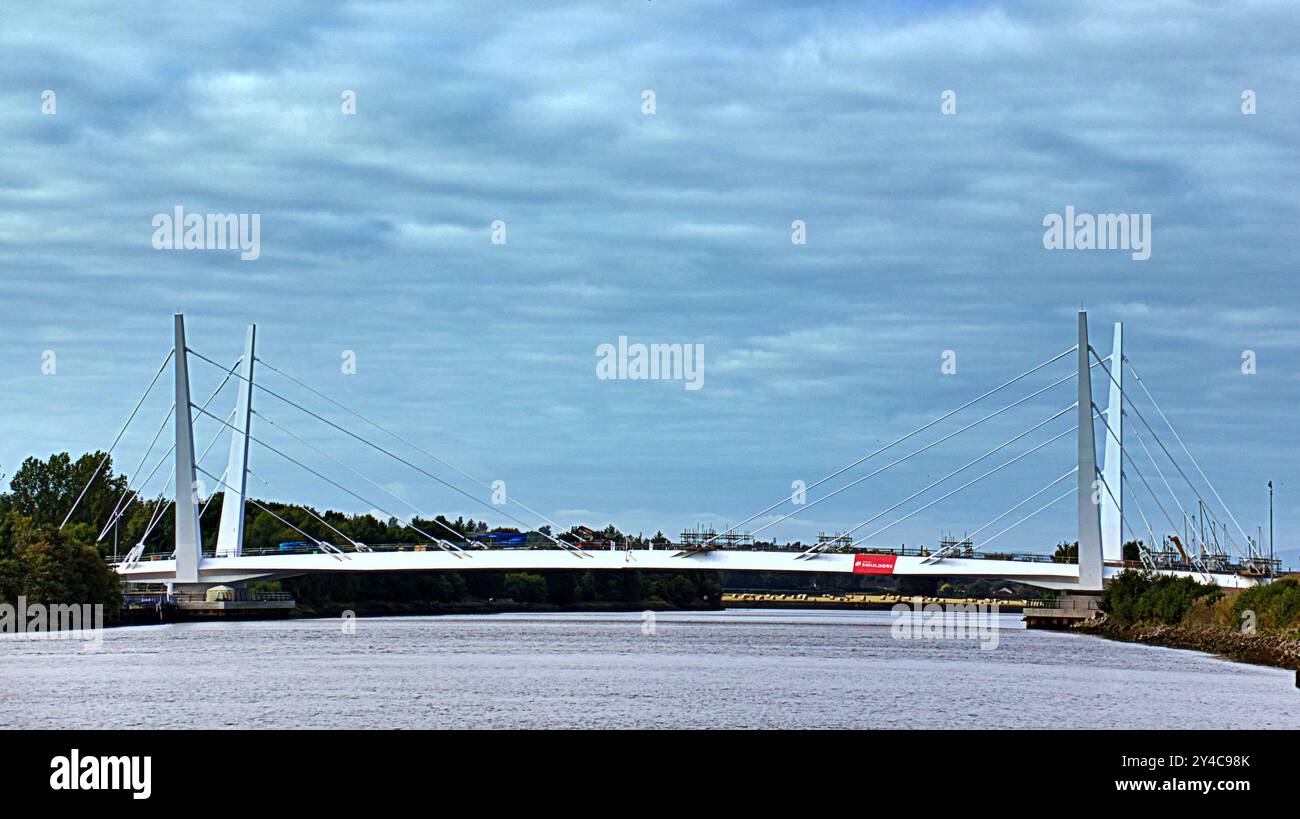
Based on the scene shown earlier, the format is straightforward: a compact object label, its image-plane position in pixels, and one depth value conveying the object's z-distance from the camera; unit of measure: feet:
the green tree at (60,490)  474.49
